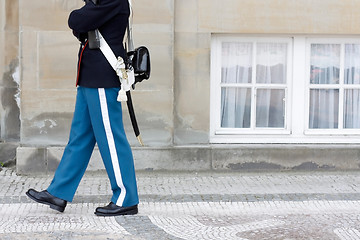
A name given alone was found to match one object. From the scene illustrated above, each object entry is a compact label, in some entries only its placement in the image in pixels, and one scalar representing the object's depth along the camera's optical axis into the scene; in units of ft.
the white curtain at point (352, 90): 29.55
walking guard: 20.35
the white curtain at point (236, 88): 29.17
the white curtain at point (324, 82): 29.37
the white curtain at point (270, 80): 29.25
